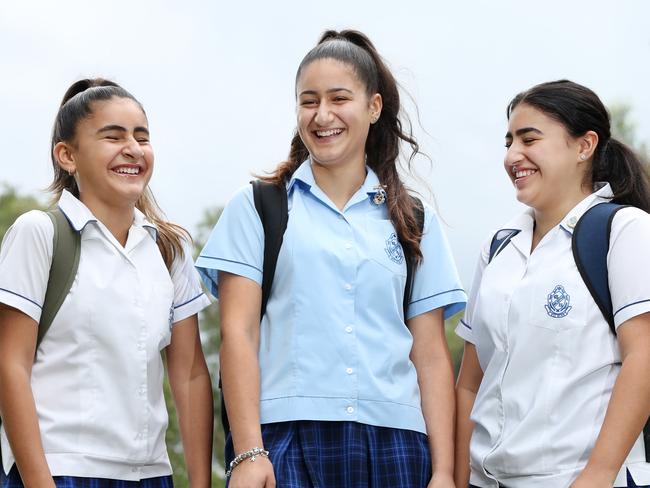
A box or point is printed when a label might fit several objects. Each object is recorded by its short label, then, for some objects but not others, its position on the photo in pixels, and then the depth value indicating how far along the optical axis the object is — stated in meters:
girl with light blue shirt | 7.01
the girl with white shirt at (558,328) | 6.66
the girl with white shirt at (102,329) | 6.86
